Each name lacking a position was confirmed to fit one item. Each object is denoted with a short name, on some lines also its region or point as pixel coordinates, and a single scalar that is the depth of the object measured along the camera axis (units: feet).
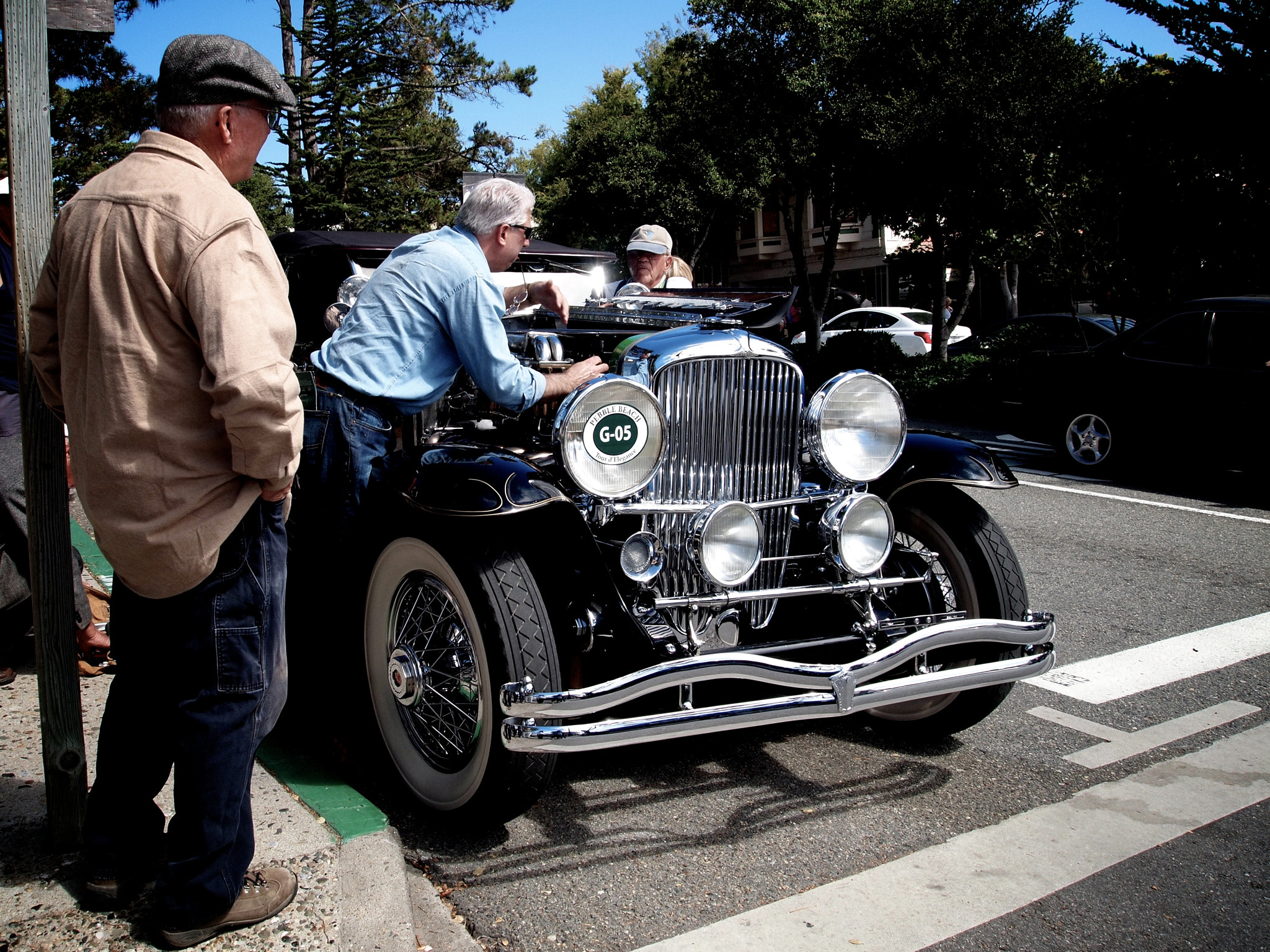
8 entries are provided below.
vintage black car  8.82
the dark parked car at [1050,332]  43.93
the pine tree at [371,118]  63.57
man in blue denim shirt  10.05
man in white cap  17.49
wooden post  7.70
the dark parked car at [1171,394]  26.94
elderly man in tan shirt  6.45
